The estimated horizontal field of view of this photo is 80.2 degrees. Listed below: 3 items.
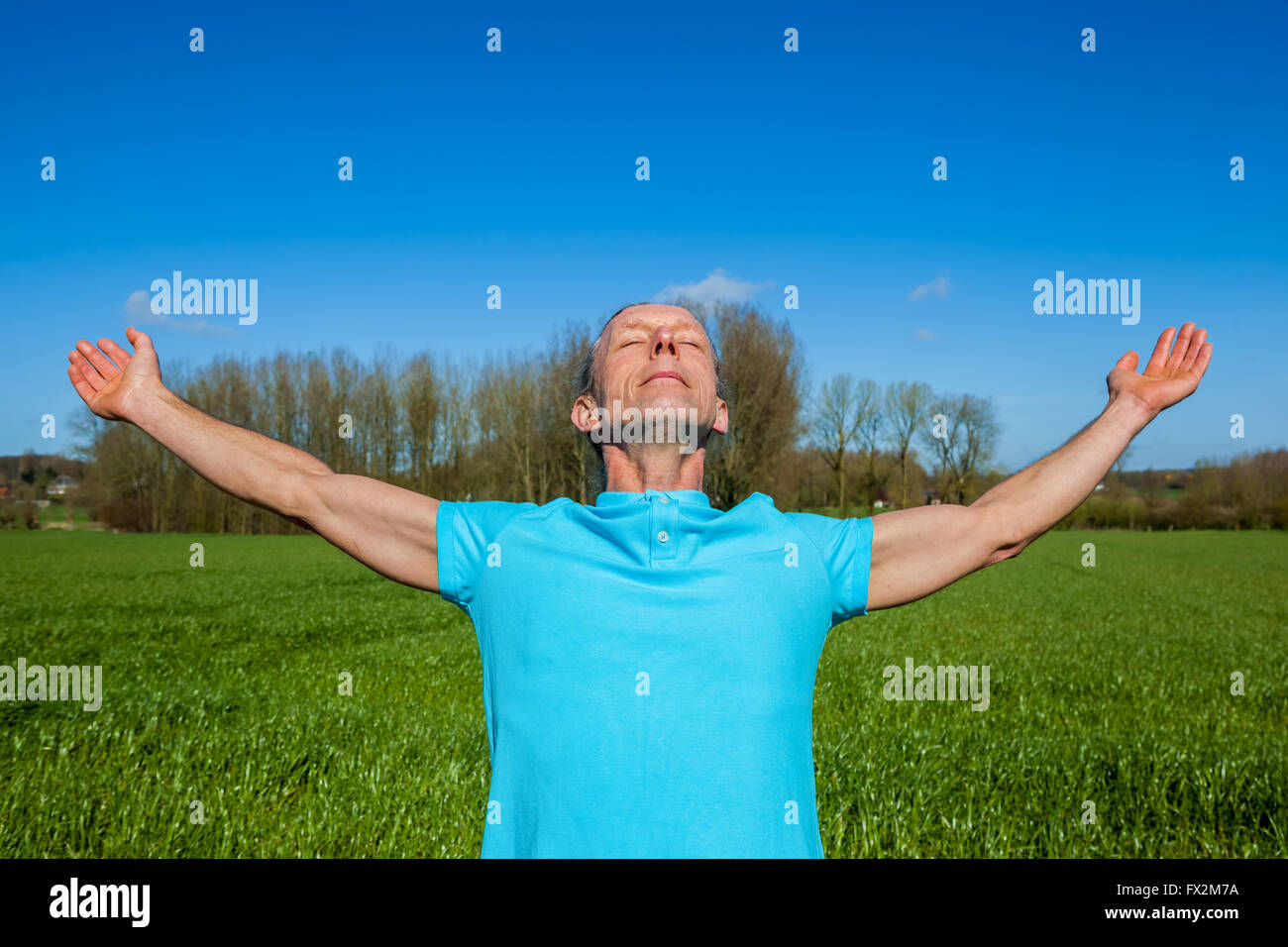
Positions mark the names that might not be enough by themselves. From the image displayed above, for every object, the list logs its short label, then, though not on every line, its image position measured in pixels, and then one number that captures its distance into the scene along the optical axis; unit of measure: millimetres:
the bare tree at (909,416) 71188
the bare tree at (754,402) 47562
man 1904
